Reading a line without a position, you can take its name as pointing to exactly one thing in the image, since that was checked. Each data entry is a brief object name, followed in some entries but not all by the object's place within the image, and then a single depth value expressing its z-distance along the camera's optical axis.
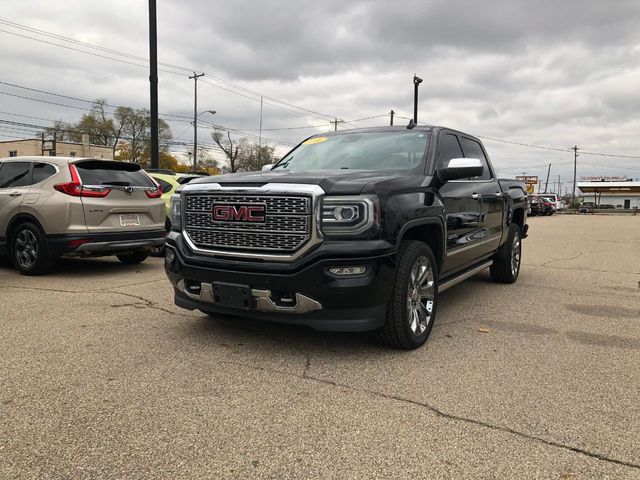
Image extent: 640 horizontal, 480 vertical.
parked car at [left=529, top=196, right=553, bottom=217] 35.92
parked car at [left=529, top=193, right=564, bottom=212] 42.60
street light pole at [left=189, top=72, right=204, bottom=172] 44.14
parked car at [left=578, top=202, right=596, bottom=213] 56.32
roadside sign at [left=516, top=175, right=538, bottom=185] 64.29
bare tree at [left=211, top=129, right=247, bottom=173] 69.00
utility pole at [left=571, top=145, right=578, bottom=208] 85.44
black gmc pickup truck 3.44
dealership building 83.50
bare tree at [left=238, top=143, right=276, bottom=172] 68.00
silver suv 6.71
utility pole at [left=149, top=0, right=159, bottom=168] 13.95
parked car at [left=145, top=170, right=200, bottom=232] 9.20
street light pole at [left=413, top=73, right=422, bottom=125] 28.38
